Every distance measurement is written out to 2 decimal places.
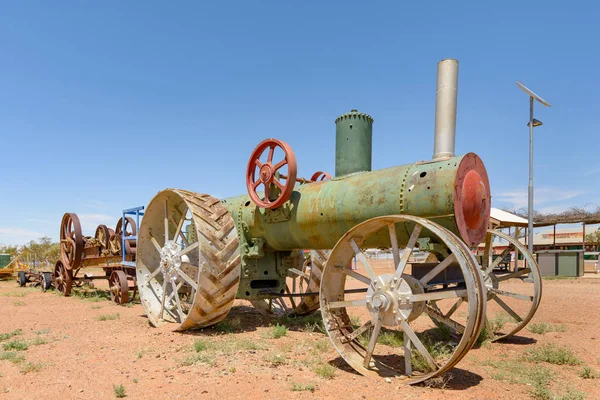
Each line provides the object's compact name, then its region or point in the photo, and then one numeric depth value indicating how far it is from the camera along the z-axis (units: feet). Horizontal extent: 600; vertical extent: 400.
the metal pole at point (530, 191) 57.26
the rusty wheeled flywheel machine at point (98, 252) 40.92
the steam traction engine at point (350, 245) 15.80
